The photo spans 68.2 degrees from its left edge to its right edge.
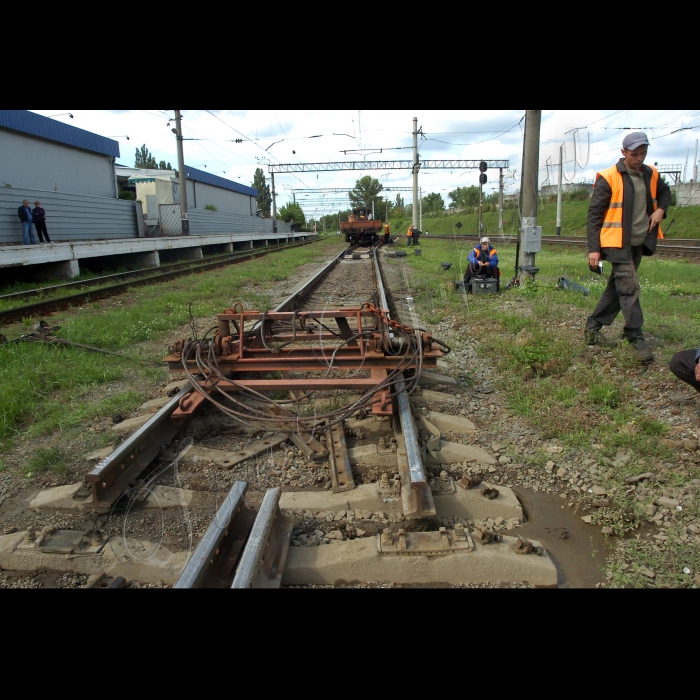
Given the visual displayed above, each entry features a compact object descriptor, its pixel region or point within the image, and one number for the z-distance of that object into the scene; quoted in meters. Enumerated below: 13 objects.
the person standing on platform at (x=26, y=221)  14.70
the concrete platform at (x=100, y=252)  12.23
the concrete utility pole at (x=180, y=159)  24.86
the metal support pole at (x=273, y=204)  49.45
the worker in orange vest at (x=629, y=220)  4.62
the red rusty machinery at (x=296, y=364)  3.81
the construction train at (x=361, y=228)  34.38
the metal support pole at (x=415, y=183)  31.58
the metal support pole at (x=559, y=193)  34.19
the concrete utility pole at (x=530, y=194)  8.89
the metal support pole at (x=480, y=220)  11.13
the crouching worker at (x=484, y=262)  9.28
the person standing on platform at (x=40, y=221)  15.27
